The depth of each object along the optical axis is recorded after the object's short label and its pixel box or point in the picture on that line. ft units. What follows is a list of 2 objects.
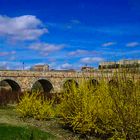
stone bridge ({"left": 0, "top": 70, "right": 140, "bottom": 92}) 81.28
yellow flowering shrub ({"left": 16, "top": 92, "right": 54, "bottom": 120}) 29.34
